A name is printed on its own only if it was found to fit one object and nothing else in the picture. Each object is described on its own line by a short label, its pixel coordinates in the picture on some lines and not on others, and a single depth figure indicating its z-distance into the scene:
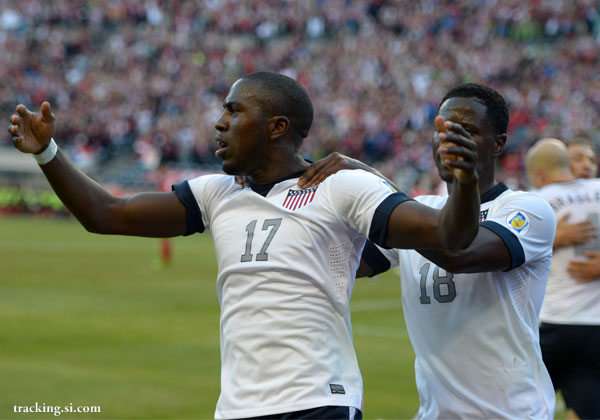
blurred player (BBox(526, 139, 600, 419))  12.21
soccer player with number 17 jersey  7.14
